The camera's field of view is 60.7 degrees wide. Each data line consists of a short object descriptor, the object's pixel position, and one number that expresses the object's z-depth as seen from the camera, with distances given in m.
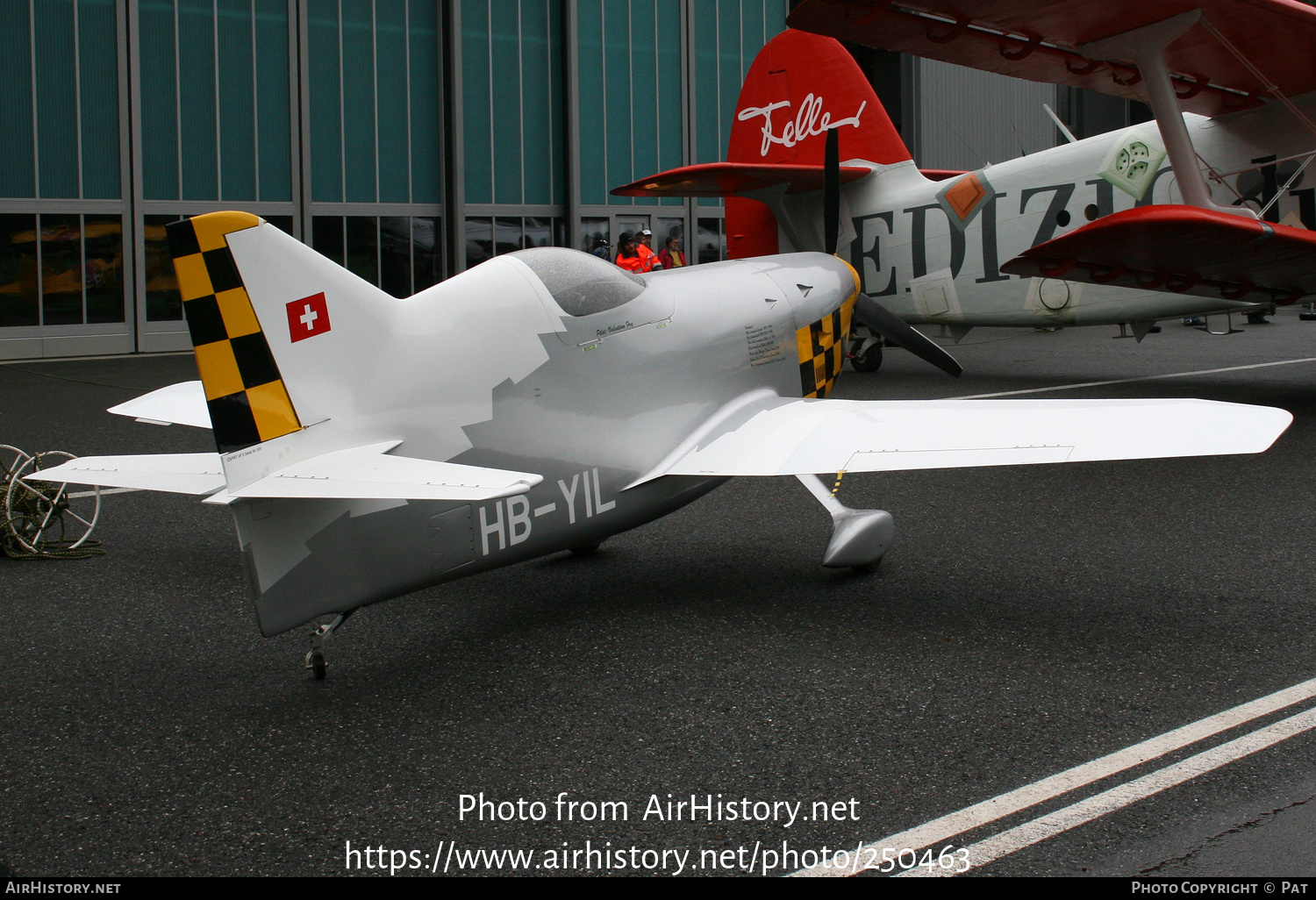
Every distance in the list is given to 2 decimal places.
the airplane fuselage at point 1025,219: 9.77
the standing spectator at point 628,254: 15.82
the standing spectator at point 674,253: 18.94
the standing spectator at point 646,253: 16.27
